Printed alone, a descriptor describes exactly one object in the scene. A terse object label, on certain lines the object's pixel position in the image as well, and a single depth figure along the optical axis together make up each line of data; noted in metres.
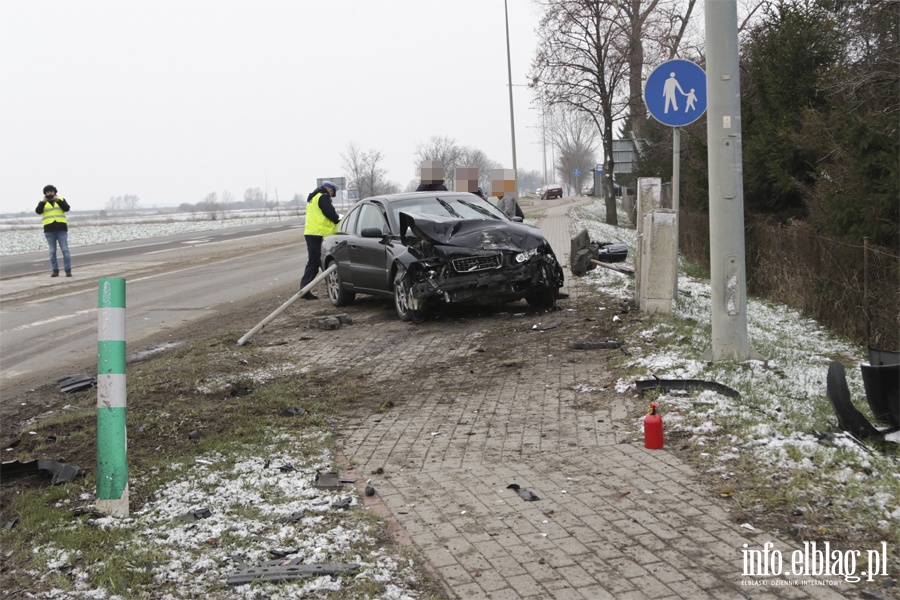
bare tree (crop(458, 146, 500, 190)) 81.74
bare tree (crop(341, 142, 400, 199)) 66.00
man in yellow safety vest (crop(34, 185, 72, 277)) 20.08
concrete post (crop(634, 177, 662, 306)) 10.78
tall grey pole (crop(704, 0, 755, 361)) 7.24
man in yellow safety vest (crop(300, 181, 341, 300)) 14.73
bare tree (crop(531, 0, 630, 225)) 31.97
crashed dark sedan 10.56
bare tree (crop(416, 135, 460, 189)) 74.06
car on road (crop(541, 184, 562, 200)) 97.94
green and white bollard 4.61
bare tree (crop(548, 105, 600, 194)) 112.94
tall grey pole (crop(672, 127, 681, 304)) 10.09
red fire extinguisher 5.36
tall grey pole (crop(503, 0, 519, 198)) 48.39
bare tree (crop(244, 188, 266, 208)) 168.12
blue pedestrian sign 9.60
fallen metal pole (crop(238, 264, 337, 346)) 10.28
